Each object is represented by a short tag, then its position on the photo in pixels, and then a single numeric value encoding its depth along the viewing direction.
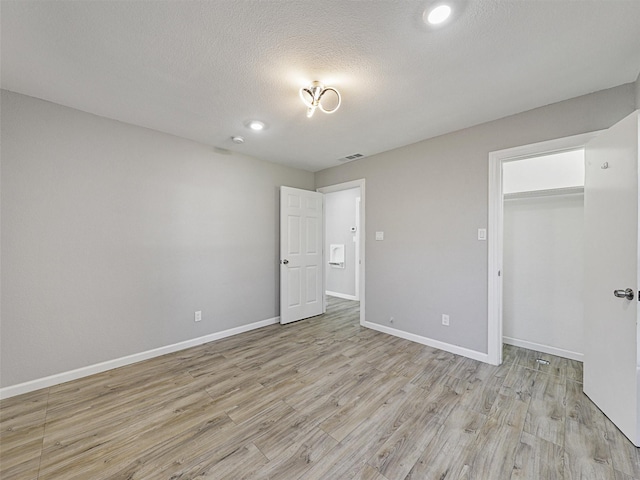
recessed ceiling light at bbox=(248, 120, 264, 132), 2.74
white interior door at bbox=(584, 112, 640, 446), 1.66
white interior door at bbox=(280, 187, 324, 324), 4.05
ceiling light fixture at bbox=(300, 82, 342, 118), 2.08
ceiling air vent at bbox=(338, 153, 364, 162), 3.82
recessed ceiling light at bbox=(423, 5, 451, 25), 1.38
